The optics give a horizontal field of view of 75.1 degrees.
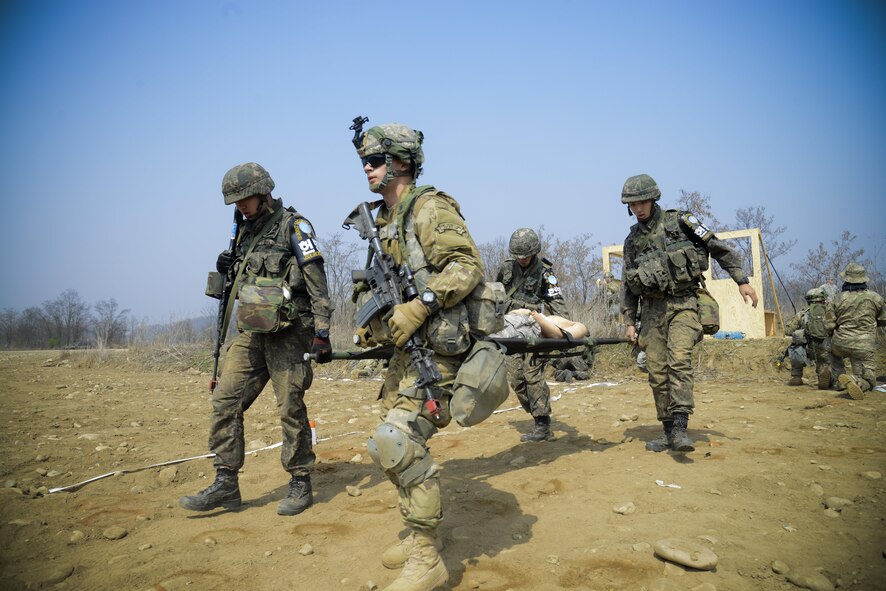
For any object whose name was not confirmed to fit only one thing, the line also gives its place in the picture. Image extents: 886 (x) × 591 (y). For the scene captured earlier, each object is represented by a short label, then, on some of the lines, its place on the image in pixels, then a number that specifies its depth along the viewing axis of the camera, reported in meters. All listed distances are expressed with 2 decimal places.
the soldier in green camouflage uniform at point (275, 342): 4.41
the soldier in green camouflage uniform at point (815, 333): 10.01
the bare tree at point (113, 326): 23.41
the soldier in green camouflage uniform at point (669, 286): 5.38
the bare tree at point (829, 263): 21.02
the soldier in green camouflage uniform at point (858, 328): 9.27
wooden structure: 14.73
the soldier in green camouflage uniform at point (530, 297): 6.36
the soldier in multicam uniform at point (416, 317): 2.98
